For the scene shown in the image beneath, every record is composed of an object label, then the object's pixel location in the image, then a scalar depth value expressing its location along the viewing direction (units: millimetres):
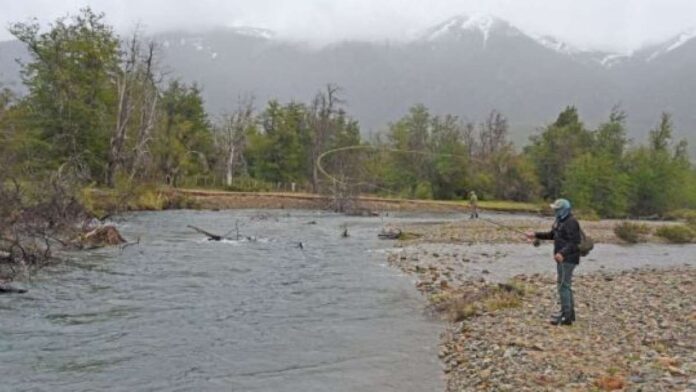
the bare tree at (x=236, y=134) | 82000
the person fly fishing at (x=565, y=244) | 12227
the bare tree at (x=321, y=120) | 83062
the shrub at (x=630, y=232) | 34438
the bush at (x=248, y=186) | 69531
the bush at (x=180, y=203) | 51000
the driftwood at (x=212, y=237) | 29266
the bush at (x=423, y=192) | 76125
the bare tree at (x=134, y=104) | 55719
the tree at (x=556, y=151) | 80438
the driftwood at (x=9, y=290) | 15742
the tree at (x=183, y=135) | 67938
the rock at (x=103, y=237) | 24977
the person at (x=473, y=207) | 48253
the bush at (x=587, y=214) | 55438
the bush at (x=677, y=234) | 35969
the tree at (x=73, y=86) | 54938
